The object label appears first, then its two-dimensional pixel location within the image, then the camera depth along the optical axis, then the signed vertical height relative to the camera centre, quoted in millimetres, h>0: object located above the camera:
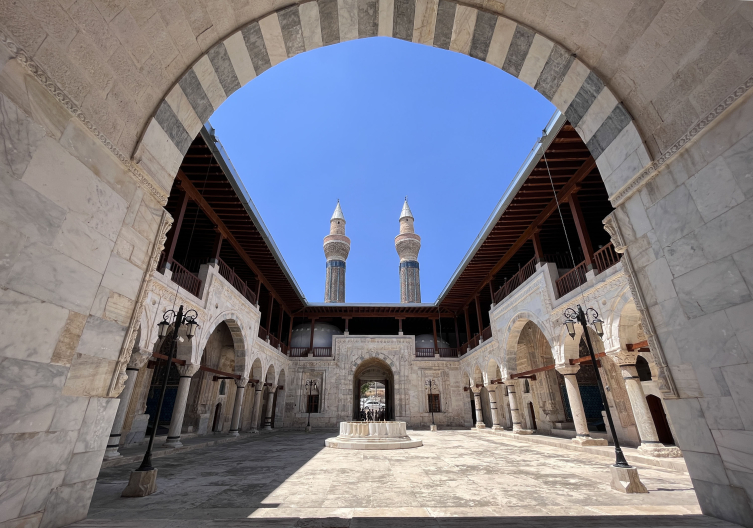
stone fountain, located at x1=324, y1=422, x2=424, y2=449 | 9969 -765
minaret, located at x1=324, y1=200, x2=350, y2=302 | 30922 +13628
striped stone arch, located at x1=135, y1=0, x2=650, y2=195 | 3475 +3612
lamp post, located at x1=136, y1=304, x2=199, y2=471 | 4504 +1255
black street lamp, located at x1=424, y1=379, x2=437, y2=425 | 19728 +1350
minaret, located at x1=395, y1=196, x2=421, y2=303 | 30641 +13403
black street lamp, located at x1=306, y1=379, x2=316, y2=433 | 17530 +560
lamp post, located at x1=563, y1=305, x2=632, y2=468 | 4504 +1205
